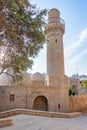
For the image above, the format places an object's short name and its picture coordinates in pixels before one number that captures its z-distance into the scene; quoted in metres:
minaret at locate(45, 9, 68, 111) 12.05
